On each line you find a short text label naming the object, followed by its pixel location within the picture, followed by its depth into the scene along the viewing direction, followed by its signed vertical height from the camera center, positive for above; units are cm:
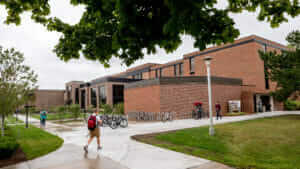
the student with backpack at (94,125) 770 -106
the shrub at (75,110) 2483 -133
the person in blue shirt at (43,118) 1838 -168
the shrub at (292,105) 3000 -153
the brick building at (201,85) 2198 +165
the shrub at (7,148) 679 -167
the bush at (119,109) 2960 -158
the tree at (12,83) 1017 +99
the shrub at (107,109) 2658 -139
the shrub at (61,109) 2602 -124
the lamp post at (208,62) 1037 +186
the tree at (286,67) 1654 +254
